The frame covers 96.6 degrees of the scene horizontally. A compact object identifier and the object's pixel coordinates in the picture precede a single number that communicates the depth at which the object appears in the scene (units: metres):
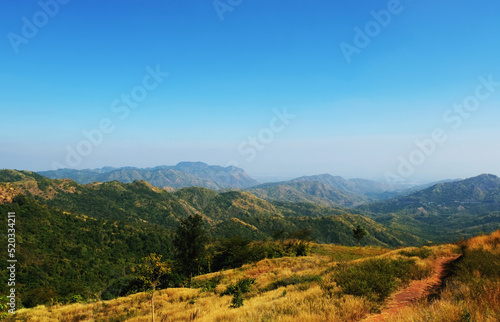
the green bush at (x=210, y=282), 24.98
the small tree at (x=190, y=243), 34.00
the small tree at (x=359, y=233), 59.42
